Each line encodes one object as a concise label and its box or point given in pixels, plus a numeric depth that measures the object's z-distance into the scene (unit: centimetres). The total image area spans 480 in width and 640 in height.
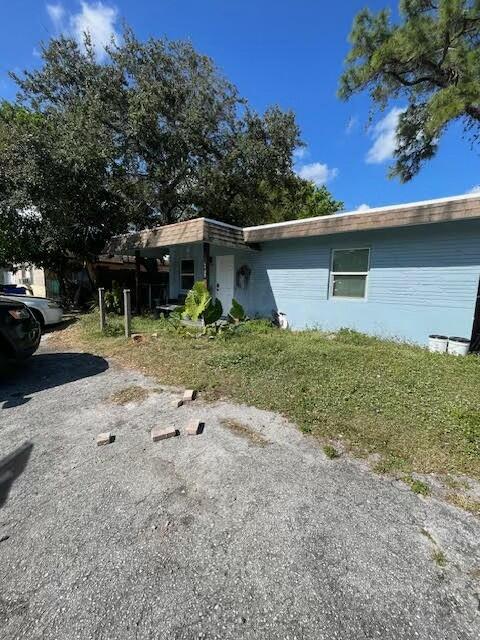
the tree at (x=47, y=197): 877
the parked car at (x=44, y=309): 862
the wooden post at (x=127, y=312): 728
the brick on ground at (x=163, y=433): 312
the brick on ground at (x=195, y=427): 323
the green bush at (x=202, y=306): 782
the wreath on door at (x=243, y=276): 977
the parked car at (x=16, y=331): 446
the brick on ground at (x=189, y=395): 406
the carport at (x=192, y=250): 805
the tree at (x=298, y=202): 1509
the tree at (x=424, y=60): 863
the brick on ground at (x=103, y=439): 302
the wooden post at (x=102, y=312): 811
